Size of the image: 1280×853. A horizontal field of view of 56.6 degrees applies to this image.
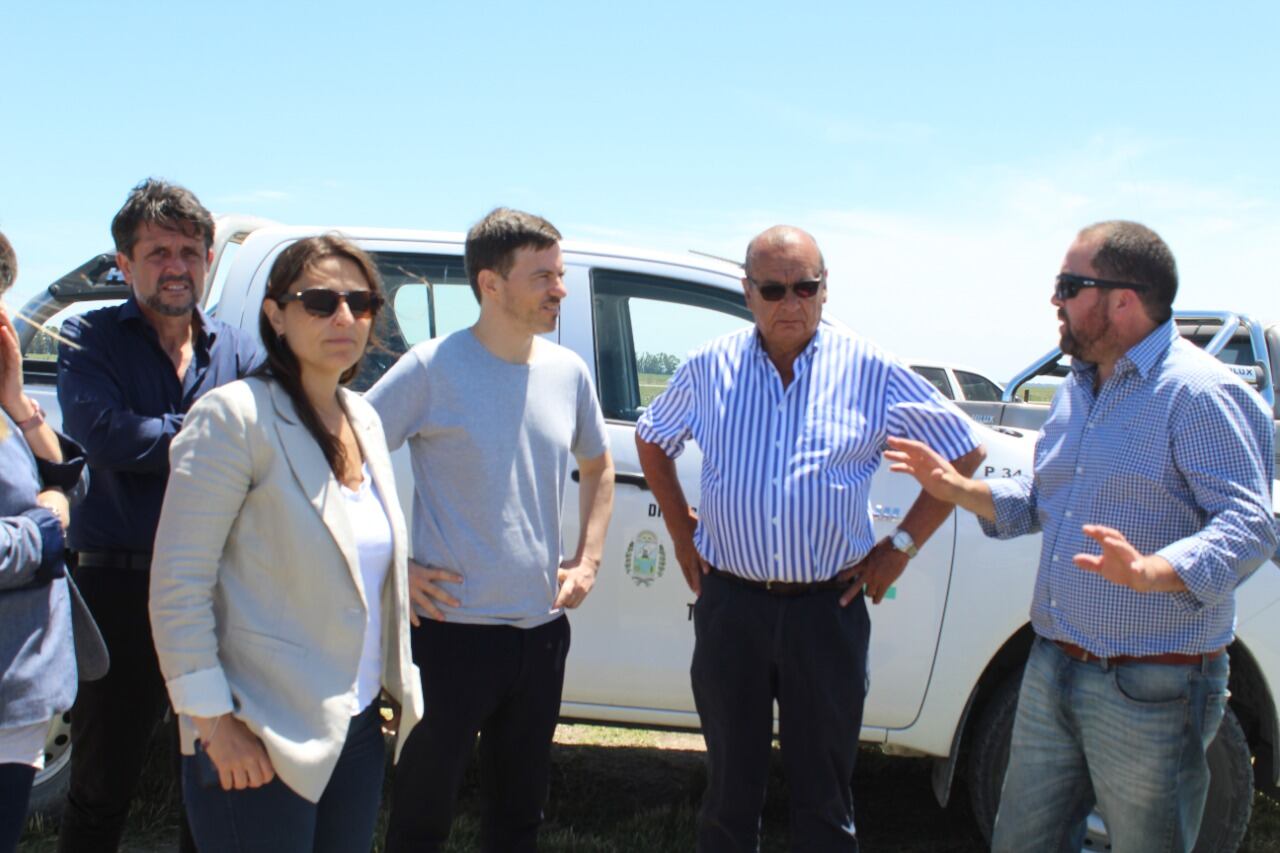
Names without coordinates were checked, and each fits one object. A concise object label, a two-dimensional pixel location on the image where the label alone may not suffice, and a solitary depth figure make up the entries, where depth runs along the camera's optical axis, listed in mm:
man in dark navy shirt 2803
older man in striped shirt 3021
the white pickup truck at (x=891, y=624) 3840
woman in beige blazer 2066
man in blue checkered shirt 2475
